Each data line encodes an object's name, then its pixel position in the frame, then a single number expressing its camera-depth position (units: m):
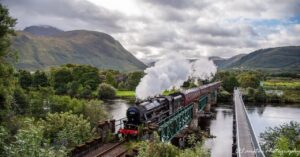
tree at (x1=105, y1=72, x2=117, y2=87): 121.01
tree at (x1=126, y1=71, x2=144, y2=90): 123.69
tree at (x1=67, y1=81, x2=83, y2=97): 91.82
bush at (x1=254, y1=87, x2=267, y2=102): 101.99
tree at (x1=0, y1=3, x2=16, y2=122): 23.83
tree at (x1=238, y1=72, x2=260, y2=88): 124.59
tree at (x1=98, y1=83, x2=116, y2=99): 97.56
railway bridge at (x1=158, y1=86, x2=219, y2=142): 32.44
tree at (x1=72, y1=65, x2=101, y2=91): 102.81
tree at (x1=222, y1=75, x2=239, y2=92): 121.81
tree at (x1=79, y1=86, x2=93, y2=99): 92.12
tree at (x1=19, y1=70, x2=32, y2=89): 74.88
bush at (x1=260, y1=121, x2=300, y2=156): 32.53
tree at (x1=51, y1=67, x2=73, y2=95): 94.06
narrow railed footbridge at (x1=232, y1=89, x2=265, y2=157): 26.37
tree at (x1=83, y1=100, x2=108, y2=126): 44.84
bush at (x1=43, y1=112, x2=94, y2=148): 31.78
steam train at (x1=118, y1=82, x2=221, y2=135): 29.14
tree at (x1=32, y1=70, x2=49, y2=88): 74.19
